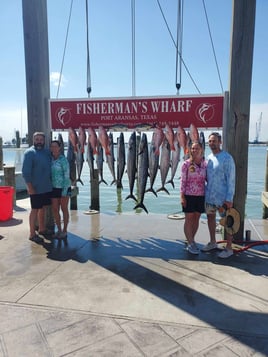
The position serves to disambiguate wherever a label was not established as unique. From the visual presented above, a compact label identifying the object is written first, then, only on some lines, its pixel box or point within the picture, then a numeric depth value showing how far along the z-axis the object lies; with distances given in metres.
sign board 5.34
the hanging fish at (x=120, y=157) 5.39
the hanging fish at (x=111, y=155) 5.56
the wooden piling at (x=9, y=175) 8.52
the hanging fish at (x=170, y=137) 5.24
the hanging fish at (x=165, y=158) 5.23
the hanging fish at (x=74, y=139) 5.73
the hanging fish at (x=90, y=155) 5.65
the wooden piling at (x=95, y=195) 8.95
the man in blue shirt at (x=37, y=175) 5.24
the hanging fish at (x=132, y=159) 5.25
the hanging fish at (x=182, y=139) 5.26
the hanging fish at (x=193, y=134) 5.27
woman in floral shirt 4.67
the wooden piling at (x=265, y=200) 6.57
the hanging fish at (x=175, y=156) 5.28
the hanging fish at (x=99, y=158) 5.64
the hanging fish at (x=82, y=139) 5.72
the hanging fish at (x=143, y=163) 5.21
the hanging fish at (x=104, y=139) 5.54
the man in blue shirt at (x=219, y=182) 4.55
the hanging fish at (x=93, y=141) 5.62
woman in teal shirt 5.43
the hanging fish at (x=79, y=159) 5.70
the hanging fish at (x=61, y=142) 5.60
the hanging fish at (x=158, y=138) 5.23
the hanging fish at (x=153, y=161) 5.25
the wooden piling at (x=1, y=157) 10.34
